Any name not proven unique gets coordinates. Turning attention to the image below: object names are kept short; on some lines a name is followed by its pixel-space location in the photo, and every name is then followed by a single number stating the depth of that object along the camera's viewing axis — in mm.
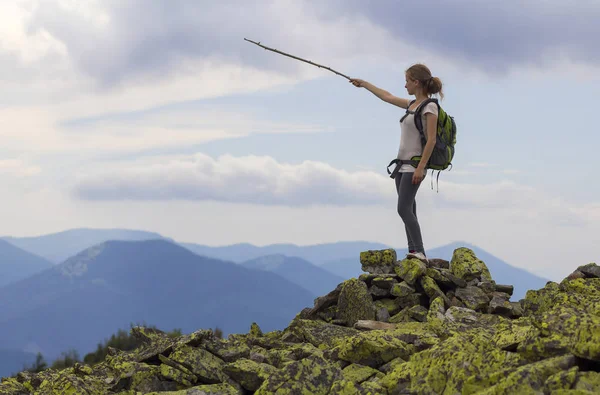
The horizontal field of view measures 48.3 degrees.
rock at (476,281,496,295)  17062
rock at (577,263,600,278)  16781
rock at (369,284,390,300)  16391
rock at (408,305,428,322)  15023
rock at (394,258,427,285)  16375
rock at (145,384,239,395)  10484
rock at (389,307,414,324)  15109
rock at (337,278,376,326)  15586
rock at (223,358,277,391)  10711
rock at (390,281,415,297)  16000
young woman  14984
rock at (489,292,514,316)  15352
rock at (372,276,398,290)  16406
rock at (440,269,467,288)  16906
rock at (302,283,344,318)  16453
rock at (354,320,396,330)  14430
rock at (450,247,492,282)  17344
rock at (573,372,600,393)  7863
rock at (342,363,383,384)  10562
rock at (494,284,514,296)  17391
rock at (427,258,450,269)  18384
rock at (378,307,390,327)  15508
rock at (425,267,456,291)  16766
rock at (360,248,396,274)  17312
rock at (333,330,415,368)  11203
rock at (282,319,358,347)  14109
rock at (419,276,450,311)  16033
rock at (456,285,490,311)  15836
